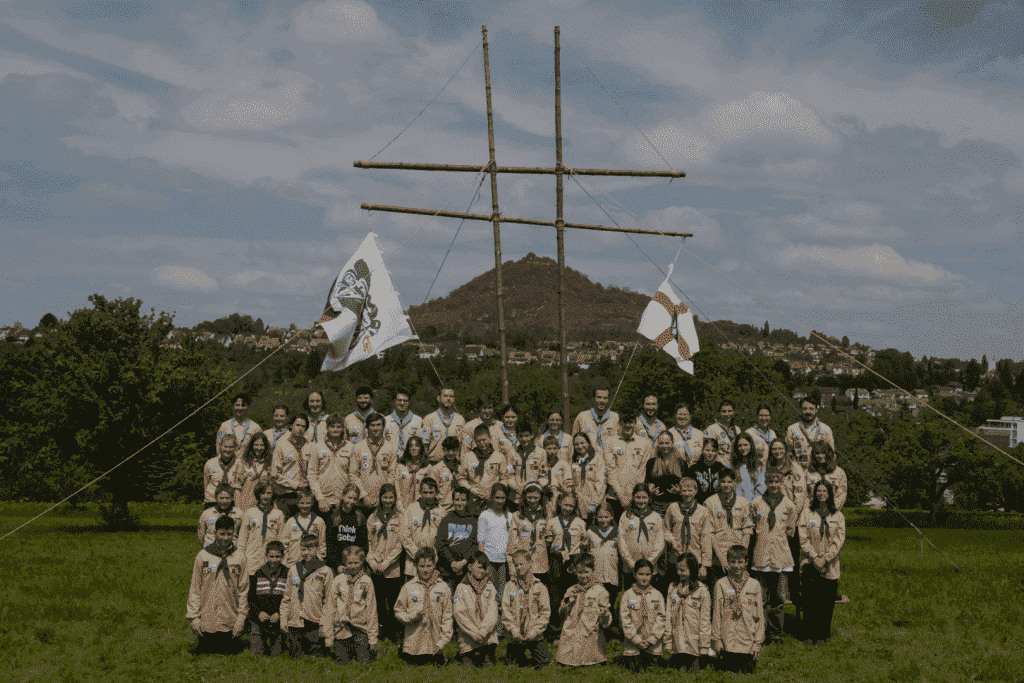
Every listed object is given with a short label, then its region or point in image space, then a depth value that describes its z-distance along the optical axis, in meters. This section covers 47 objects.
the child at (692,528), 8.12
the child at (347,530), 8.41
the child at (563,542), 8.15
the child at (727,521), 8.23
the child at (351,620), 7.70
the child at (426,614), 7.63
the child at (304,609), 7.78
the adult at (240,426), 9.44
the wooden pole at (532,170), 12.77
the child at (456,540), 8.02
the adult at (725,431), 9.30
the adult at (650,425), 9.50
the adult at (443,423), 9.77
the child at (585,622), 7.57
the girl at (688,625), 7.48
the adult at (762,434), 9.15
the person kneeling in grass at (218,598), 7.90
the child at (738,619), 7.42
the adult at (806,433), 9.36
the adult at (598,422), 9.79
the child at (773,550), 8.34
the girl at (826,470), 8.62
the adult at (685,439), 9.42
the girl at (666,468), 8.69
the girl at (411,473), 8.72
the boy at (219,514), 8.23
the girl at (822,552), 8.31
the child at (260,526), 8.21
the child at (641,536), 7.98
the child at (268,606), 7.87
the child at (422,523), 8.22
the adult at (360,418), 9.58
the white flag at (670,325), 12.30
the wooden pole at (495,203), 13.11
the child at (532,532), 8.02
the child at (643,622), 7.48
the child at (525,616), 7.61
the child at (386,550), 8.34
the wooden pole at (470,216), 12.61
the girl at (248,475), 9.00
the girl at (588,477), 8.76
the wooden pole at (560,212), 13.19
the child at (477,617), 7.59
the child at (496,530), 8.06
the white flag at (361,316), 10.70
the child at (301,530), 8.24
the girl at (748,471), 8.98
